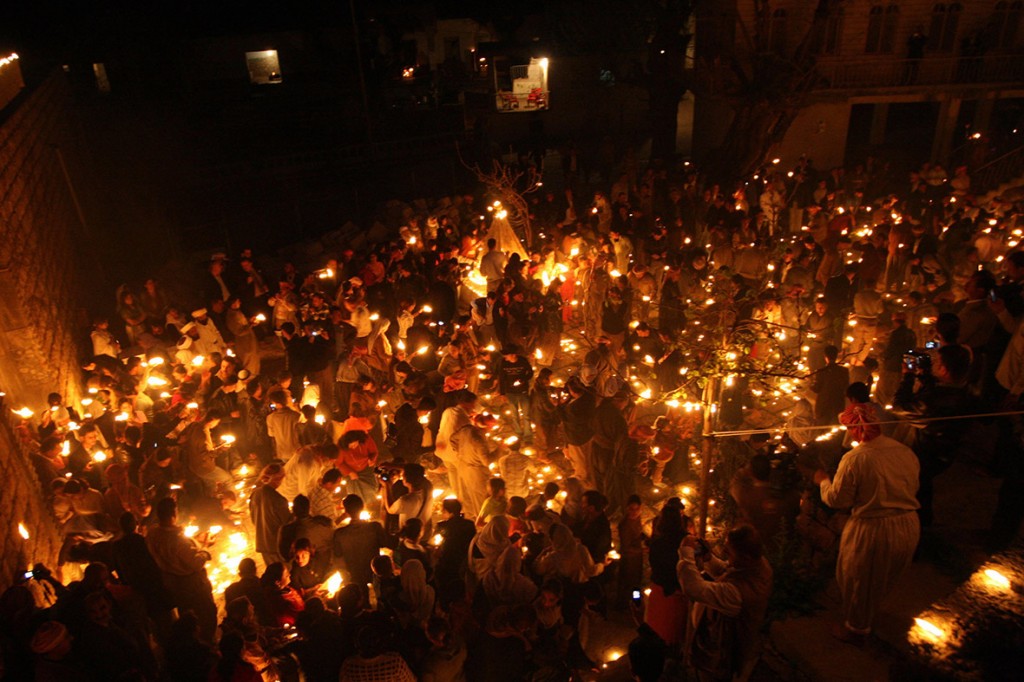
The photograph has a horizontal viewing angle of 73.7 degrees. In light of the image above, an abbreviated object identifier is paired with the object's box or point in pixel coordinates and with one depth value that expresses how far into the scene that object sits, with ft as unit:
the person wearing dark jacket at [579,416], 25.32
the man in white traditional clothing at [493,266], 40.60
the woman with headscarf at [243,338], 34.04
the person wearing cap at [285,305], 36.50
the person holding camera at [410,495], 21.98
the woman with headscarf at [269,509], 21.79
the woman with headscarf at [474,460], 24.48
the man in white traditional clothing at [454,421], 25.20
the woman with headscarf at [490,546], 18.60
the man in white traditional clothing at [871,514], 16.12
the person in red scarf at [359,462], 24.94
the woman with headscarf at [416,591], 18.31
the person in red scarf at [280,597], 18.70
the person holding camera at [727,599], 14.74
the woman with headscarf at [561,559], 18.93
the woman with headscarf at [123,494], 23.41
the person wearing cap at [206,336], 33.32
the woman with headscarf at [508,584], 18.20
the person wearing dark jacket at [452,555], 20.33
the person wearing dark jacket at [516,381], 29.94
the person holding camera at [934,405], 19.45
